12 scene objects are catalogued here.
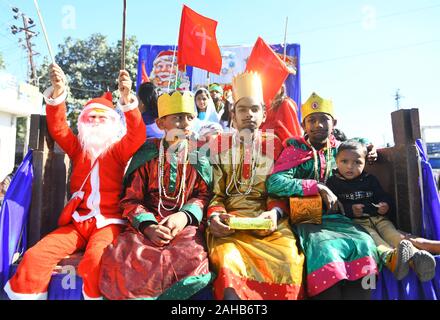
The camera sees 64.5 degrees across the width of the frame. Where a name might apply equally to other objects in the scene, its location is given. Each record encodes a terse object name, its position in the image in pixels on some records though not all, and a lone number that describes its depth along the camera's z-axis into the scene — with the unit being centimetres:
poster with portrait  846
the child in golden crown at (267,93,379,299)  203
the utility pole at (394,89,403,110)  4158
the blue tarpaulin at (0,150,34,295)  227
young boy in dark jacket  250
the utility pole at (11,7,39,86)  1817
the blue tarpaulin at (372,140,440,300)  210
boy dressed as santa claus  207
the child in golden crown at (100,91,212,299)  197
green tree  1742
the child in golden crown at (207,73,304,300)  199
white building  1728
